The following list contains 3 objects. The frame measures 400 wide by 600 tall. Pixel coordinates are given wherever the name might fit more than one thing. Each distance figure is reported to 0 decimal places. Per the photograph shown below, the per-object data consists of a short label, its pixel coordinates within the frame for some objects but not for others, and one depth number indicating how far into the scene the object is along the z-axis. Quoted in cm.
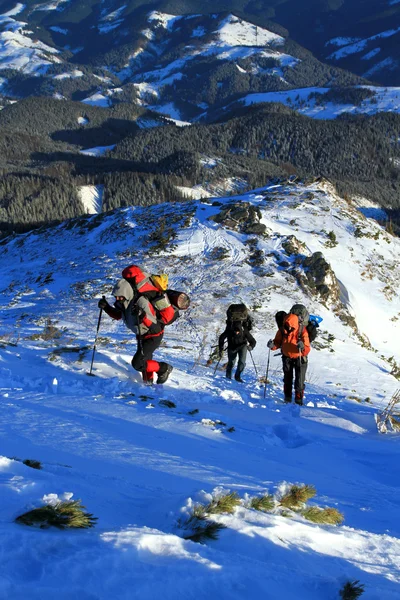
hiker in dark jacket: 1045
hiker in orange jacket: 895
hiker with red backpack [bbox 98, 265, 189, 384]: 714
